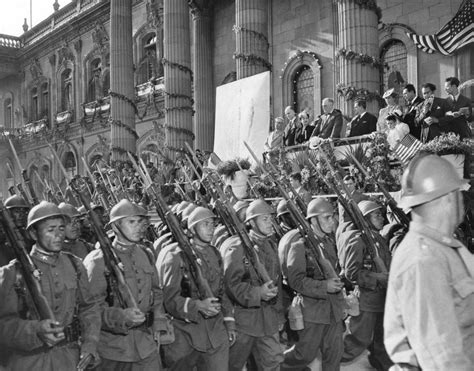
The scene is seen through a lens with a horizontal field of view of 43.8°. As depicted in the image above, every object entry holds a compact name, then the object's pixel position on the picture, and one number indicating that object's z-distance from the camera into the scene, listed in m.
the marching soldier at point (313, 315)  5.49
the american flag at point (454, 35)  12.39
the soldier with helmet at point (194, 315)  4.86
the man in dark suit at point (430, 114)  8.89
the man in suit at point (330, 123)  11.09
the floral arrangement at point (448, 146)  7.81
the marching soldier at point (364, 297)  5.85
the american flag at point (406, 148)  8.58
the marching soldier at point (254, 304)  5.19
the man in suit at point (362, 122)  10.49
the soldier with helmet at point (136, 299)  4.32
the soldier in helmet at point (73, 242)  6.11
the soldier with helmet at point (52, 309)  3.71
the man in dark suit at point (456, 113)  8.82
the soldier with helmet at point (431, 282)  2.07
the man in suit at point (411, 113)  9.55
